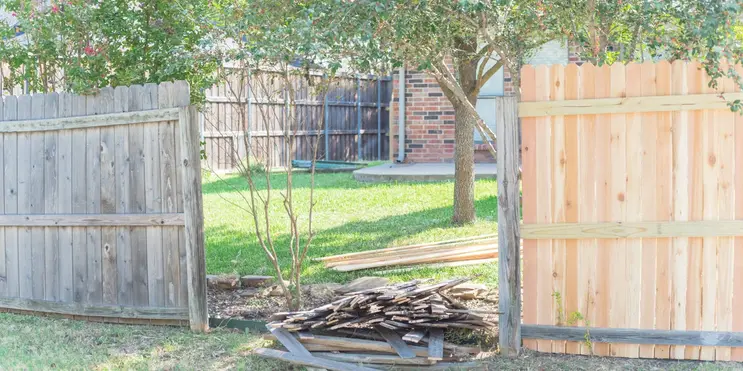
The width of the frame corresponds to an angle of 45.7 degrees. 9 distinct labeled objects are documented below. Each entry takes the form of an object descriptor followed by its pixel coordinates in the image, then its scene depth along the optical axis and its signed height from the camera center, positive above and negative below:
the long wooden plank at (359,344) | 5.57 -1.18
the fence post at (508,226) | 5.60 -0.42
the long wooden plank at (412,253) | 8.65 -0.92
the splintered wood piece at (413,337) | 5.53 -1.11
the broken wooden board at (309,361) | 5.46 -1.25
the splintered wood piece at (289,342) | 5.69 -1.18
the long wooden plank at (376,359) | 5.47 -1.24
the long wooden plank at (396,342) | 5.50 -1.16
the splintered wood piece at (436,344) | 5.38 -1.15
